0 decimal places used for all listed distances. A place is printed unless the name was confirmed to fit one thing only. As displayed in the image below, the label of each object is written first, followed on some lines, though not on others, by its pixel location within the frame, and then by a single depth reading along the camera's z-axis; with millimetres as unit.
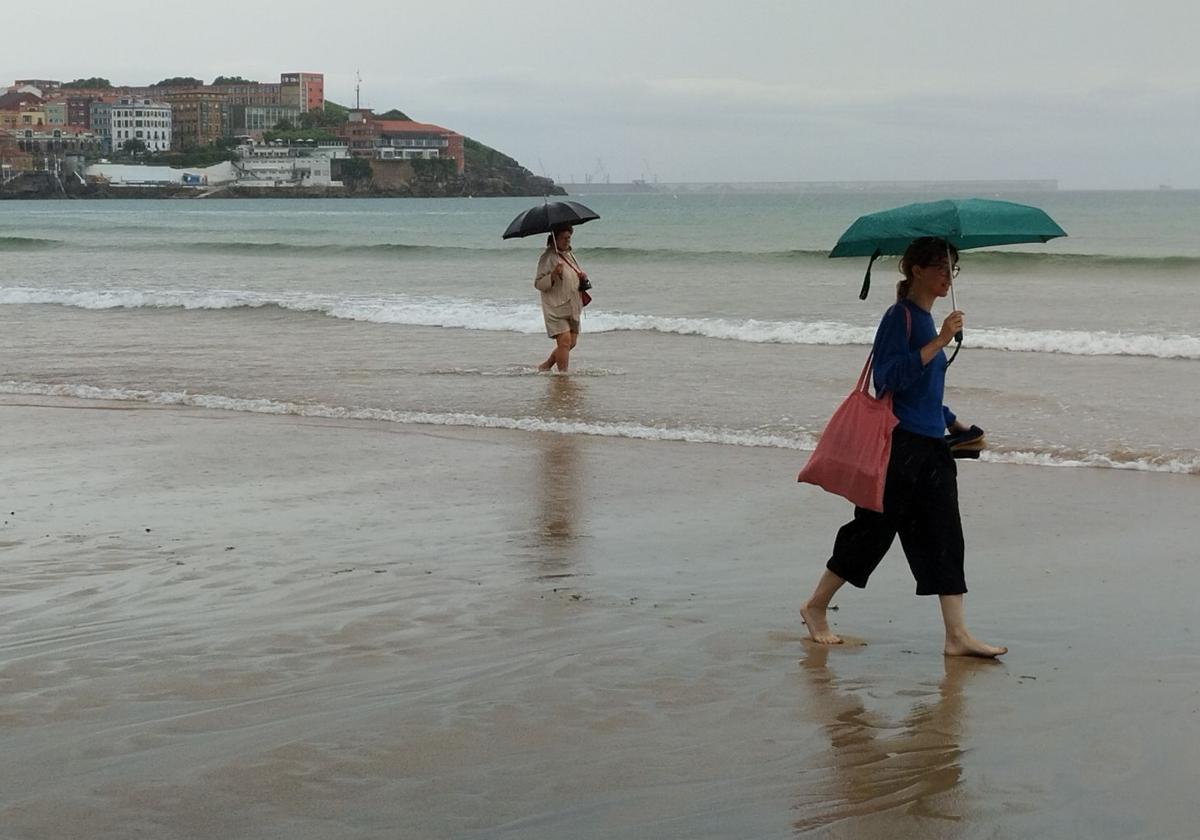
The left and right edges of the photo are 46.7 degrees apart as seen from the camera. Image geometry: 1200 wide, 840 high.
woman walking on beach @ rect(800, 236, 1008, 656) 4715
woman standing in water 13148
